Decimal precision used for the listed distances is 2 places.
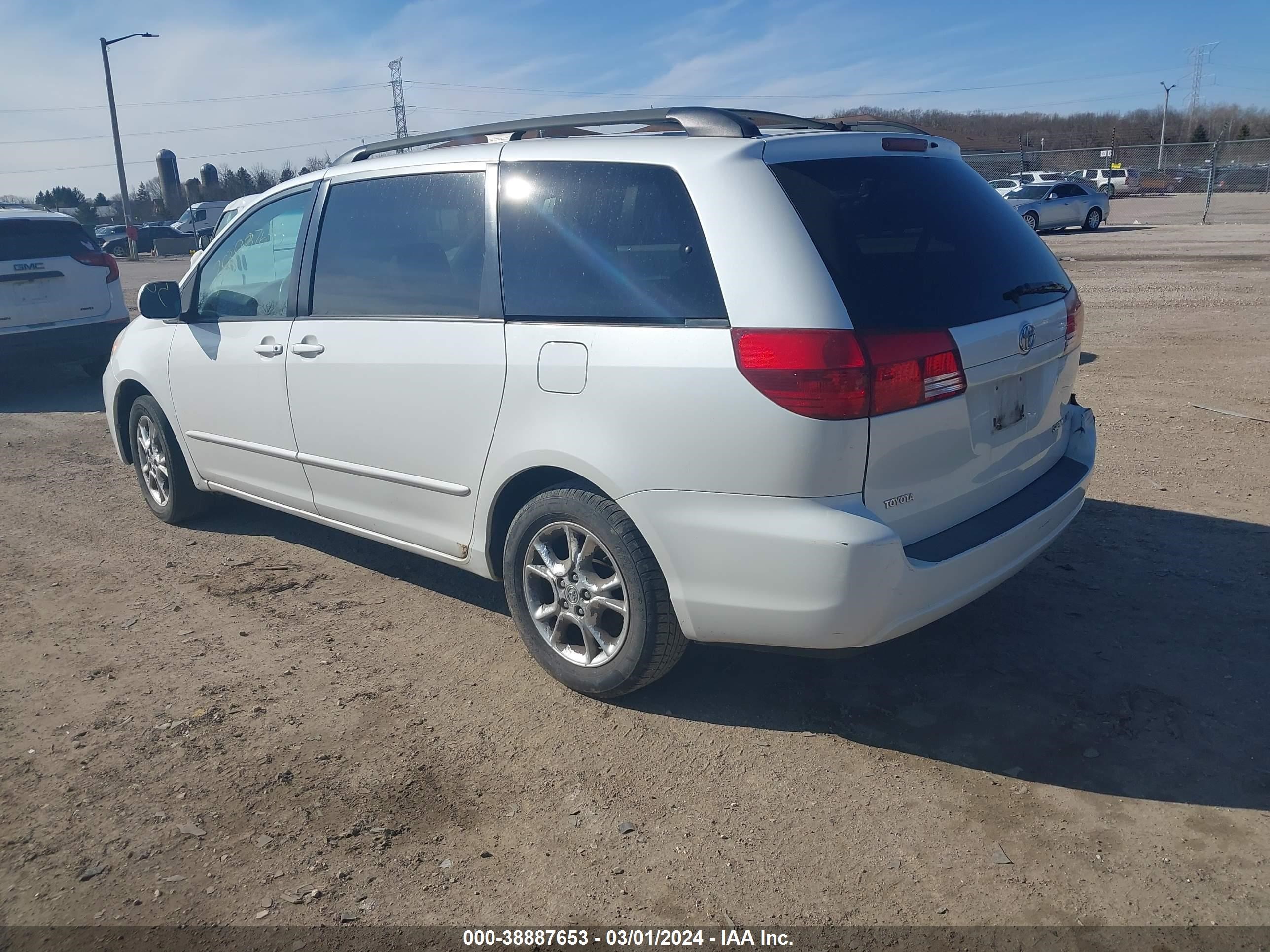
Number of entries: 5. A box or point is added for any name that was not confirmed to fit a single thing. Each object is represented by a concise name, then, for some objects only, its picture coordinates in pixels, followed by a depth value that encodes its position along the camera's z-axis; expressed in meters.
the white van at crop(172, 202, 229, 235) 39.34
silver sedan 29.25
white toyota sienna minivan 2.91
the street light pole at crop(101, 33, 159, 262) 33.97
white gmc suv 9.62
